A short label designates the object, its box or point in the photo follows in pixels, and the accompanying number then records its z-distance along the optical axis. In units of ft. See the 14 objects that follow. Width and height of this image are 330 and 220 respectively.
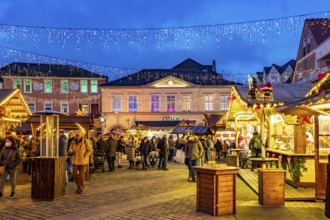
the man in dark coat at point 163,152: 63.52
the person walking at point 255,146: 55.11
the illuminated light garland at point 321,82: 31.38
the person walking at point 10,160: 34.68
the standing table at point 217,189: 27.68
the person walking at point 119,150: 72.09
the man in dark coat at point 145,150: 64.28
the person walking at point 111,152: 60.61
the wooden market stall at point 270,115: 42.27
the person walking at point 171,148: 86.33
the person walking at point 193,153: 47.60
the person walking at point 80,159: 37.60
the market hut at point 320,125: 31.50
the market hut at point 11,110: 51.93
